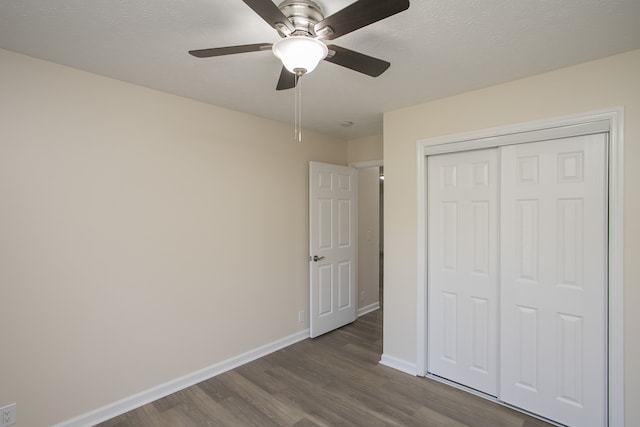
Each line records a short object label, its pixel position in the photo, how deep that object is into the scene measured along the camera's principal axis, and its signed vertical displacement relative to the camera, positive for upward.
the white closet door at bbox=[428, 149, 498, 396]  2.57 -0.51
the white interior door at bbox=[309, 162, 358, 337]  3.69 -0.46
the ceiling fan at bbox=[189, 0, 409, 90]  1.13 +0.72
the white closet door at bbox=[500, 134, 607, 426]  2.09 -0.51
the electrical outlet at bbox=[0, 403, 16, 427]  1.92 -1.26
